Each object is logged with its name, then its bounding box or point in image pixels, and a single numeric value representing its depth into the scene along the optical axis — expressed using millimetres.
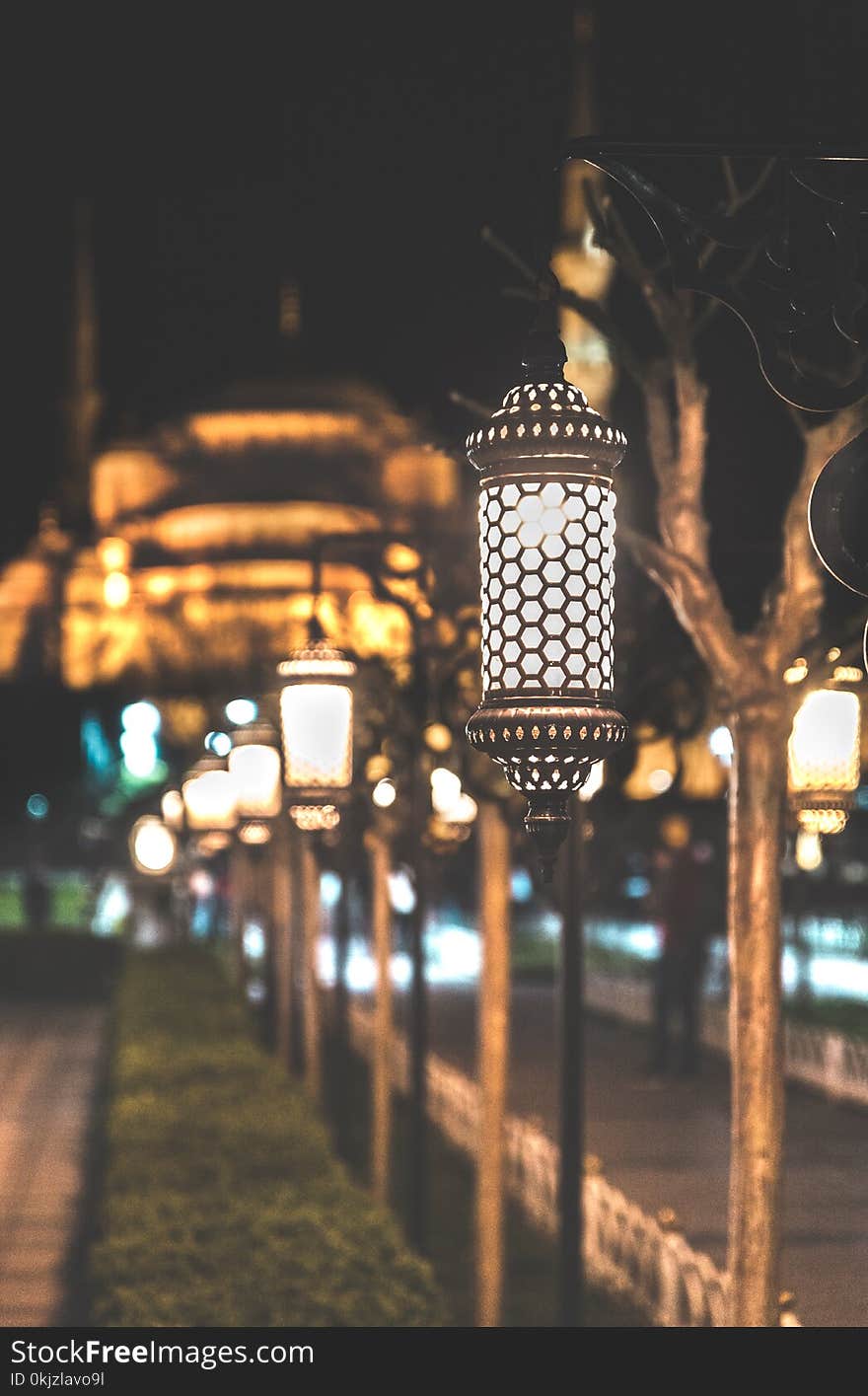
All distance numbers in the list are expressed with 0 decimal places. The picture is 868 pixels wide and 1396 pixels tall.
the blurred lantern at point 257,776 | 15008
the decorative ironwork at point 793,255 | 3893
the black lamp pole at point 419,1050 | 11289
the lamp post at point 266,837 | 15039
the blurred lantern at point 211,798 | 20391
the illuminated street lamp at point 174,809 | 28688
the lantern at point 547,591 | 3760
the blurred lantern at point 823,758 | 9023
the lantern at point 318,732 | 9859
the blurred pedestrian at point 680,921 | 18844
